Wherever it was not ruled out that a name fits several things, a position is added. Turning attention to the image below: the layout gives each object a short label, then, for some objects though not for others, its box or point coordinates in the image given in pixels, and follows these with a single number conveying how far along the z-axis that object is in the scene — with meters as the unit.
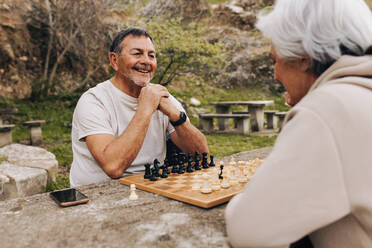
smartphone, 1.57
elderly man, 2.17
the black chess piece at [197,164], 2.27
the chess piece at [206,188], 1.61
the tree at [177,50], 9.08
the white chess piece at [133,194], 1.65
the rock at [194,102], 11.89
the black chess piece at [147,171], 2.01
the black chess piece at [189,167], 2.19
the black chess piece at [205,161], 2.32
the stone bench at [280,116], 9.16
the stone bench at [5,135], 5.94
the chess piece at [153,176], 1.96
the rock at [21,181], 3.54
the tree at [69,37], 9.88
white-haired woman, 0.96
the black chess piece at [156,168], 2.02
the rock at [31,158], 4.27
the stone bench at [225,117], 8.69
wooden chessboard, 1.52
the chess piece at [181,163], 2.15
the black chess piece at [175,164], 2.16
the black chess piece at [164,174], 2.02
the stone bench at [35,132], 7.04
